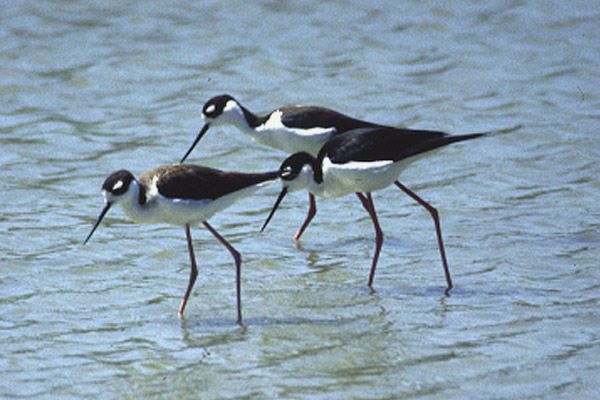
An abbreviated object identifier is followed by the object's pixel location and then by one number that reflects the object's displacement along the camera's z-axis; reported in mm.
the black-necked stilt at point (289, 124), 15633
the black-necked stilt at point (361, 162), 13477
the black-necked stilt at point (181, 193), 12375
